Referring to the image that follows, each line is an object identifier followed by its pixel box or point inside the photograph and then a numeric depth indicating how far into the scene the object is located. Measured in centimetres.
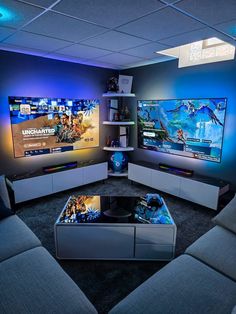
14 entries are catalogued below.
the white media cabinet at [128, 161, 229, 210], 297
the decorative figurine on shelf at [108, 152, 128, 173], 437
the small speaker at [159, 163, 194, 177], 341
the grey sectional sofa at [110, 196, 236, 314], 115
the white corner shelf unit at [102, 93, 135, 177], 414
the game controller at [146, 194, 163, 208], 244
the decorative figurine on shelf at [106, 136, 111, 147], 455
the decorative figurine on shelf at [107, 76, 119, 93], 420
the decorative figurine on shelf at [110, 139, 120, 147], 443
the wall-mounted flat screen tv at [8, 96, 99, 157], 325
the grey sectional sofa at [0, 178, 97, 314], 116
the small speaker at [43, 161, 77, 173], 350
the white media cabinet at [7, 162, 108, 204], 313
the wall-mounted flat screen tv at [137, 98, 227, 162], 311
